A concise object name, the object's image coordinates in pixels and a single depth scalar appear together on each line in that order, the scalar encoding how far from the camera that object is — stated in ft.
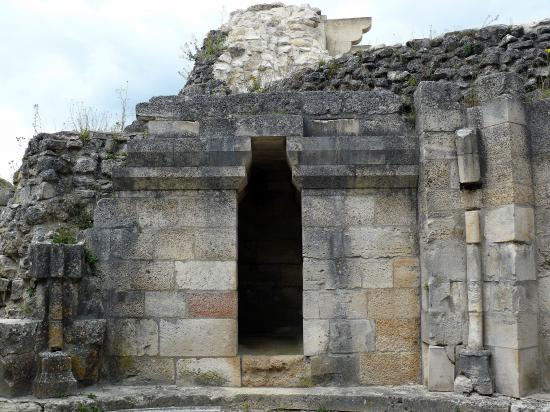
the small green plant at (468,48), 26.03
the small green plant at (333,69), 28.17
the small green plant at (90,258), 19.95
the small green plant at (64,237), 19.89
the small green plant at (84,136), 21.58
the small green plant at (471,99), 20.19
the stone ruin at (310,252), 18.44
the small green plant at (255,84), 30.73
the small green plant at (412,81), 25.13
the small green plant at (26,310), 19.08
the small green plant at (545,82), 21.72
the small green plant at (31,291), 19.17
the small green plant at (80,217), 20.77
